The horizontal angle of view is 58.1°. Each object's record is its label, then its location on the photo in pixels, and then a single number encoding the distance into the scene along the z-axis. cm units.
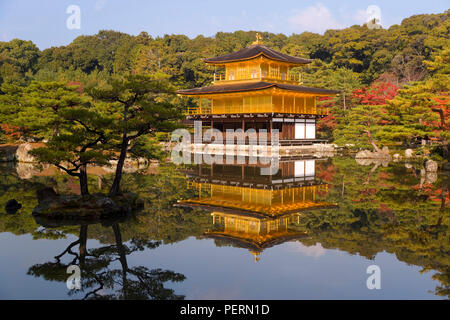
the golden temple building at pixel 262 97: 3891
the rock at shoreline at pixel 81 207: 1277
